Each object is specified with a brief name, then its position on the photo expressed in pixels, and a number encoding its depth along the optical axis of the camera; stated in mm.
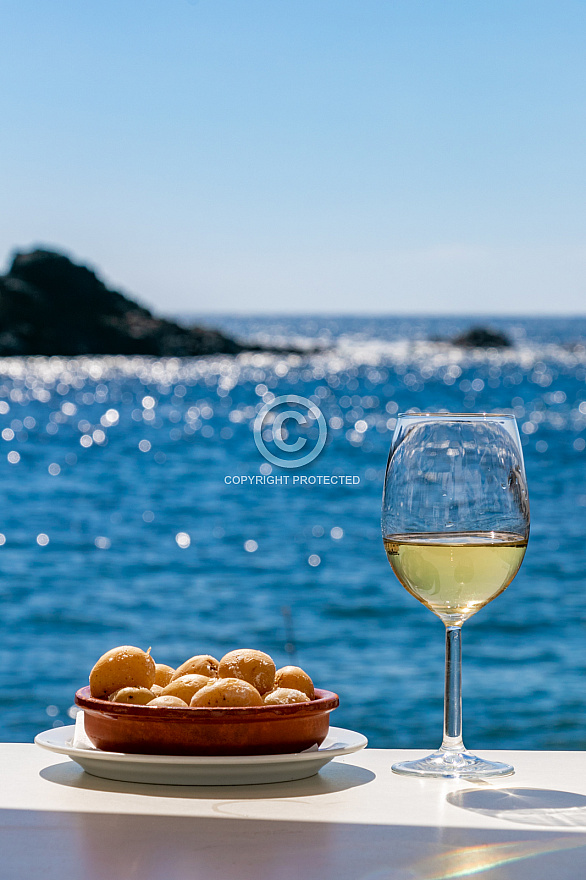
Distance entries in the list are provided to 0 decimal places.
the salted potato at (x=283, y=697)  1175
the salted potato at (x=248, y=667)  1193
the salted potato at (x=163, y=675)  1224
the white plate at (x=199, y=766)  1149
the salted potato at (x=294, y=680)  1211
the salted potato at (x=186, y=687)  1189
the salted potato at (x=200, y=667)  1218
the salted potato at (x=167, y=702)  1164
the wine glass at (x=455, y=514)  1187
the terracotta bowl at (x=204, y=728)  1154
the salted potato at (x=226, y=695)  1163
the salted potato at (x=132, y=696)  1176
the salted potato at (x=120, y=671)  1193
